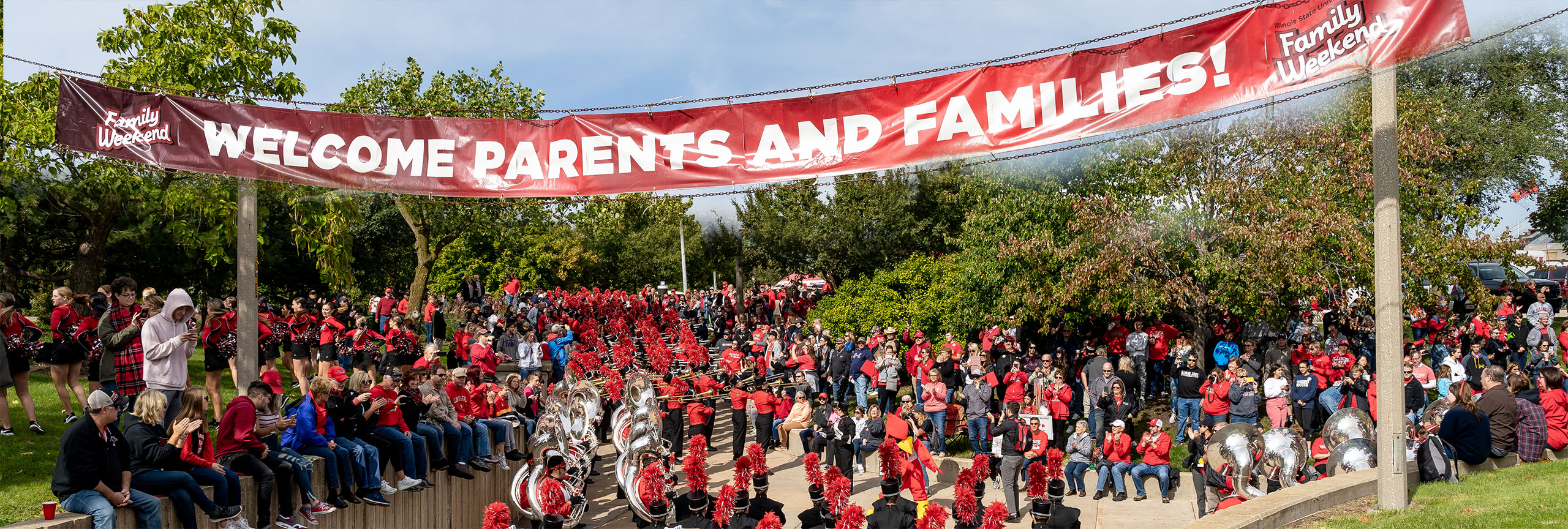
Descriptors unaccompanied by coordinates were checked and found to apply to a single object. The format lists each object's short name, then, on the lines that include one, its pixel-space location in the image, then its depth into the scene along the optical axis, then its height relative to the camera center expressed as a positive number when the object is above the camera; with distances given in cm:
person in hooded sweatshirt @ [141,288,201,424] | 832 -39
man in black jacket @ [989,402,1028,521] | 1309 -231
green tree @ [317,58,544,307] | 2759 +522
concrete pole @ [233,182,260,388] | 888 +9
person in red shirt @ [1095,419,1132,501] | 1335 -250
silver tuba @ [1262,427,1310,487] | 979 -190
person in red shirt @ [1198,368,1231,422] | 1366 -184
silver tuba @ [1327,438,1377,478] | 963 -189
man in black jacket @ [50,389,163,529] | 626 -104
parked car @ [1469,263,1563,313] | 1911 -81
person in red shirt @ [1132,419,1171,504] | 1298 -245
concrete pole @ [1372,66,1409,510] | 720 -17
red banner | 629 +117
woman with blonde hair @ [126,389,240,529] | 689 -109
